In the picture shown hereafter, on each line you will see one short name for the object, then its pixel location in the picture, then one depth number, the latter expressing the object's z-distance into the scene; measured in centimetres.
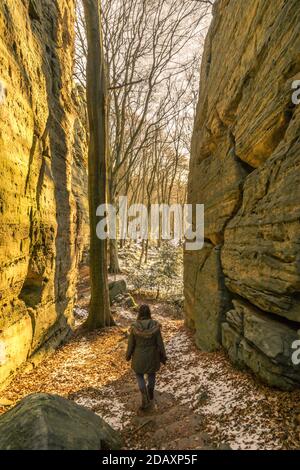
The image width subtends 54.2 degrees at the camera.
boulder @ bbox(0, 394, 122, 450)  278
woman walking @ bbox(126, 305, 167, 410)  495
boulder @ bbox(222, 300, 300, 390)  411
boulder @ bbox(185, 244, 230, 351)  659
